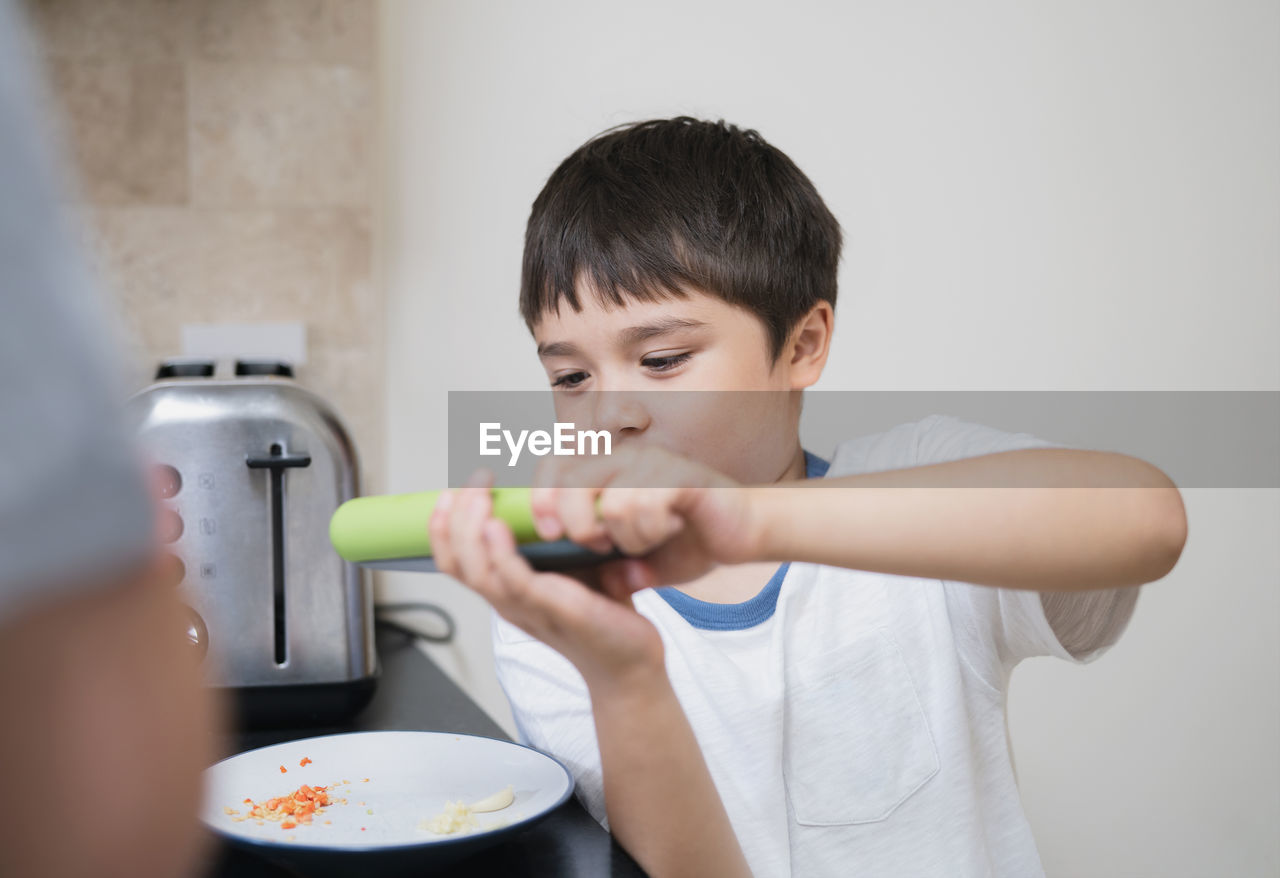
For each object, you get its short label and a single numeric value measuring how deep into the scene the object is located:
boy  0.57
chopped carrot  0.56
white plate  0.51
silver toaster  0.86
